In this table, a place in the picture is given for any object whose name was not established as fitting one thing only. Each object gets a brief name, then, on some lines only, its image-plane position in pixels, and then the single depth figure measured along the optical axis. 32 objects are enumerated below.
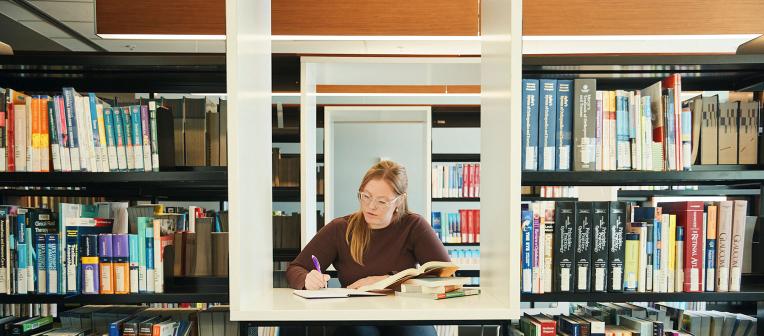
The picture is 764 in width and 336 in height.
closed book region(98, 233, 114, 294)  1.87
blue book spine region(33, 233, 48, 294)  1.88
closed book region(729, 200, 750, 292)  1.86
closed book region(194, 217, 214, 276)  1.98
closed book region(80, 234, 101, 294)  1.87
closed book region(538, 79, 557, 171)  1.81
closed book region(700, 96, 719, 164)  1.92
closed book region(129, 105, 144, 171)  1.89
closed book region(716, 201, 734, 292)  1.86
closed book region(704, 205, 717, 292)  1.86
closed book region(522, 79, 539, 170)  1.81
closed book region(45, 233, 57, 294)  1.87
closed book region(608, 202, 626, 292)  1.84
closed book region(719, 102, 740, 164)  1.92
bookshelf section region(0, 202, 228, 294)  1.87
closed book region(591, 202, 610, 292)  1.83
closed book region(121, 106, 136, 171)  1.89
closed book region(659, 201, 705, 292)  1.86
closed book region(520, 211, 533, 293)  1.81
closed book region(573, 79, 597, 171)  1.83
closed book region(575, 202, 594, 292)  1.83
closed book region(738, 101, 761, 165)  1.92
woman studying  2.30
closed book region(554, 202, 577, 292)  1.83
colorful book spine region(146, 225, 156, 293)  1.89
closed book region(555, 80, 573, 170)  1.82
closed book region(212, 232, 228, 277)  1.99
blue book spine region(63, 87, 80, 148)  1.87
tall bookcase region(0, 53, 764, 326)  1.84
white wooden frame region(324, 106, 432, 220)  4.45
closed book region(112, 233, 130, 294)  1.88
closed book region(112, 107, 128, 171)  1.89
